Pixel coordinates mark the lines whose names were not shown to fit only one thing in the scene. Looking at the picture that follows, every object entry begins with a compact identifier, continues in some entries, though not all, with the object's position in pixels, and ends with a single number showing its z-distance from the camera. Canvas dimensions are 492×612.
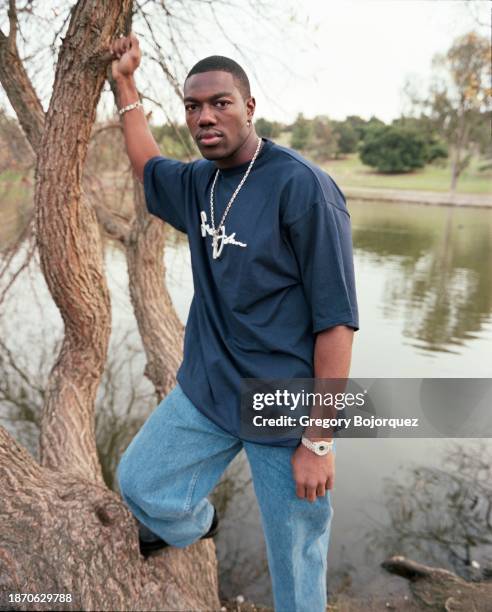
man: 1.42
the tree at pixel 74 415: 1.74
